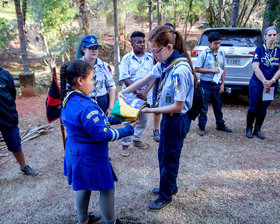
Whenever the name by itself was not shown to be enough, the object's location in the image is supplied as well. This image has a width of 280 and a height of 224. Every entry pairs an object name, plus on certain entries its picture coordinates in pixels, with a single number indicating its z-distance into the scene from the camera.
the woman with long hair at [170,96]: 2.10
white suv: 5.71
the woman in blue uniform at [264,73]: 4.08
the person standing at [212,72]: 4.45
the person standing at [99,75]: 2.97
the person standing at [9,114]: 3.04
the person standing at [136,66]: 3.70
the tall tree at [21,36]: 8.33
